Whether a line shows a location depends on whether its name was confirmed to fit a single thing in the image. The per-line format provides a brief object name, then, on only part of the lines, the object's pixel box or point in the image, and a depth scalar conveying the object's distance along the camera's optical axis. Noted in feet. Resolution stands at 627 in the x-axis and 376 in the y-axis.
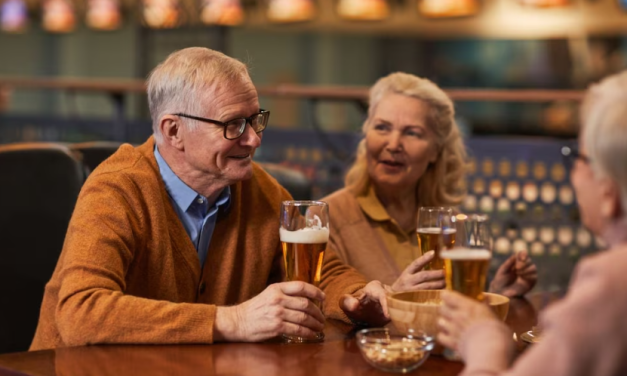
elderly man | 6.47
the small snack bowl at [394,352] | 5.90
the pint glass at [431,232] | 7.03
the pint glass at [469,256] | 5.84
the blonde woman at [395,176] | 8.66
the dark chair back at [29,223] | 8.31
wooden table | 5.94
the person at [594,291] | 4.70
